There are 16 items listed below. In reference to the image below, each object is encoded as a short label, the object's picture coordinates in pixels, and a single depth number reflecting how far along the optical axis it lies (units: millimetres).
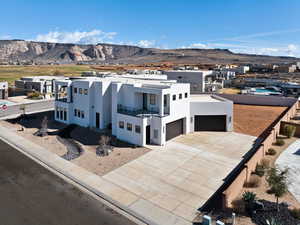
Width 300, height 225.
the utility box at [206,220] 12914
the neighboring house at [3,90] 51800
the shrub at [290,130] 27766
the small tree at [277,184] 13953
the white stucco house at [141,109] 25594
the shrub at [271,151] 22855
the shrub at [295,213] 13634
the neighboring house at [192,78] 53938
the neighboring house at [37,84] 59562
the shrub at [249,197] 14398
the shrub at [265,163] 19122
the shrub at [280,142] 25328
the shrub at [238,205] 14289
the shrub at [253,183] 16938
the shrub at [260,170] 18445
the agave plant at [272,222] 12473
